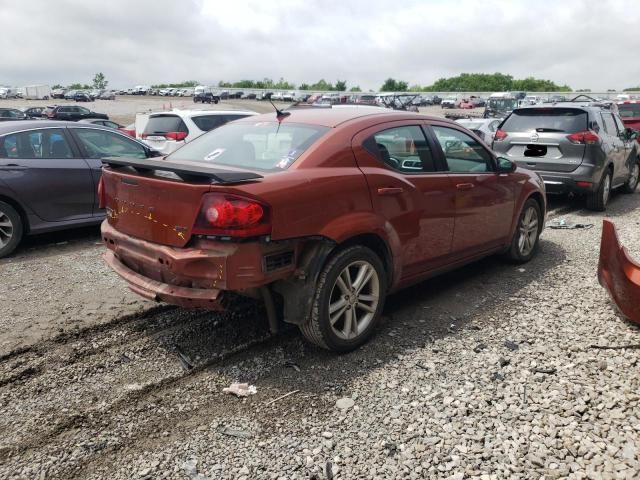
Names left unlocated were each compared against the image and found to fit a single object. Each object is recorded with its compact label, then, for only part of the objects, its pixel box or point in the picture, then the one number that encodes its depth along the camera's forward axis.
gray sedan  6.25
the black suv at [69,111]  21.38
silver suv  8.54
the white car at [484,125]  13.88
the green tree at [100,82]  137.39
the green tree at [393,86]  99.06
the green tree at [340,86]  100.13
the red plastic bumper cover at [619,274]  4.05
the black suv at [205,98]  58.00
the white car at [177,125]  10.30
